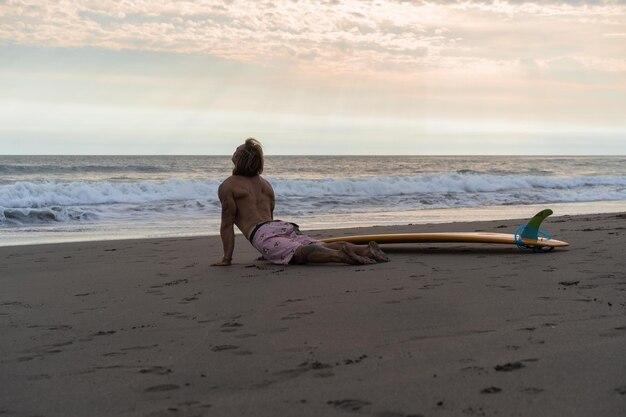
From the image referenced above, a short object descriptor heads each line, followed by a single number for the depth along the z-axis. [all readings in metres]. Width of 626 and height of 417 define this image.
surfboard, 6.62
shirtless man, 6.17
